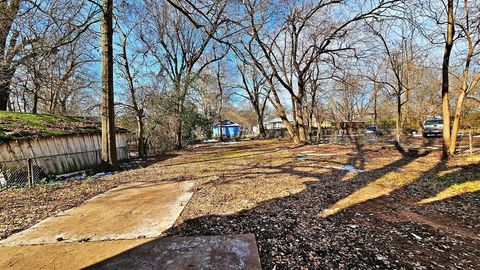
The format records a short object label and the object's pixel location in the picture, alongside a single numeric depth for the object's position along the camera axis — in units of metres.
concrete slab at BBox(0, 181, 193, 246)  2.78
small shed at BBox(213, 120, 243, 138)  40.68
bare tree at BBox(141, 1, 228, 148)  15.23
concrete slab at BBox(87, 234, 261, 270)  2.09
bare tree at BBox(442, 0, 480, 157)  6.75
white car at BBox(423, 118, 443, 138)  16.42
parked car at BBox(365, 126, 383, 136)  22.58
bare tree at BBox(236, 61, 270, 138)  22.96
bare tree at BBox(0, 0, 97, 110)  4.51
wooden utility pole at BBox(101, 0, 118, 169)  7.70
